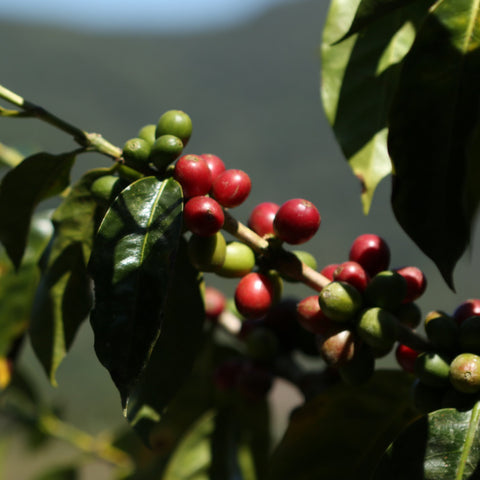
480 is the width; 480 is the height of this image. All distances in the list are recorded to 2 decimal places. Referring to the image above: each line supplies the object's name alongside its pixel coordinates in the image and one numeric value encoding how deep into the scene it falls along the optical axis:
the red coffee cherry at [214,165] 0.89
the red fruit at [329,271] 0.90
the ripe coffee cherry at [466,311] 0.88
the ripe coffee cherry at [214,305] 1.00
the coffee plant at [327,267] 0.85
